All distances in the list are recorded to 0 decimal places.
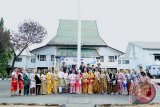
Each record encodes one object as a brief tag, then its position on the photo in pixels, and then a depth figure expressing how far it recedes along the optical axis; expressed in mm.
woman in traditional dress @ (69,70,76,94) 8816
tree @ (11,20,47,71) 27042
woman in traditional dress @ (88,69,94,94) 8908
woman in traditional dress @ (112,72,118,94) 8976
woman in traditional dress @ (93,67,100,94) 8987
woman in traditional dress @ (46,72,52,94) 8684
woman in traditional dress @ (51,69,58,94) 8810
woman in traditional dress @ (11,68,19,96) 8219
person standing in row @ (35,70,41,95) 8624
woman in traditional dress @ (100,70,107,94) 8980
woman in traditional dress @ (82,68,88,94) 8856
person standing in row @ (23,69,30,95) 8429
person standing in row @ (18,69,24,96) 8377
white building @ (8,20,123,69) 20611
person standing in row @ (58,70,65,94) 8856
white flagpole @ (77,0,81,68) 10267
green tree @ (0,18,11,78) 21778
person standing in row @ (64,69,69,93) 8862
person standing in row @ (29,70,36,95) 8508
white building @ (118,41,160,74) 26252
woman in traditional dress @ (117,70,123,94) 8980
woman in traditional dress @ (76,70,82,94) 8810
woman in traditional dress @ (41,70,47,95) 8650
